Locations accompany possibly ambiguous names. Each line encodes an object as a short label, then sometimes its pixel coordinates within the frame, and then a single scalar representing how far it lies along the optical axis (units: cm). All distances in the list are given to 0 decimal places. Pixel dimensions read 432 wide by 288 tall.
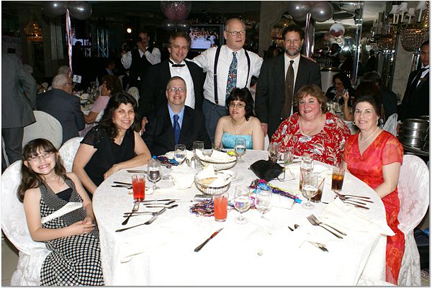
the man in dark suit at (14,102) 402
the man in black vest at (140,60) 696
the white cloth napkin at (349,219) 149
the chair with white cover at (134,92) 524
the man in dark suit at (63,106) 368
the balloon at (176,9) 793
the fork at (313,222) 147
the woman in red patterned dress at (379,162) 206
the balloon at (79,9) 713
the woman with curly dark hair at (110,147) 239
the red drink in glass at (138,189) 175
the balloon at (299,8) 716
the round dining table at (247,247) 130
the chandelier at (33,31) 1138
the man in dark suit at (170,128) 304
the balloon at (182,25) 988
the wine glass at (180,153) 236
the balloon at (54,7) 691
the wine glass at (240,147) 234
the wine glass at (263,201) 158
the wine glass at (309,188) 171
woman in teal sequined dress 305
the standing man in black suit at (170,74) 359
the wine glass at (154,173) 188
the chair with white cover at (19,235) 185
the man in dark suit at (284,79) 356
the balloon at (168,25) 975
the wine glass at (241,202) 156
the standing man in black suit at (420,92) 439
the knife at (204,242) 134
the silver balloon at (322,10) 712
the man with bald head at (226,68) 371
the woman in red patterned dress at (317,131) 274
